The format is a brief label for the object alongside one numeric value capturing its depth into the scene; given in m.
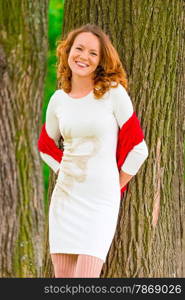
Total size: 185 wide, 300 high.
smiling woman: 5.05
